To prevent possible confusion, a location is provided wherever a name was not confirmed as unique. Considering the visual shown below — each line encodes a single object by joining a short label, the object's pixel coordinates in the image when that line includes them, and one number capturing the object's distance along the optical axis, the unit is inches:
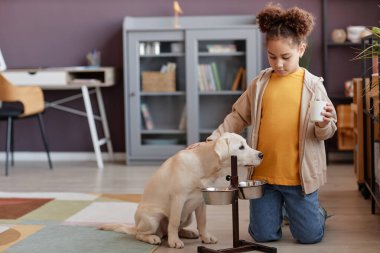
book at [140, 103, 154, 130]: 218.9
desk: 209.9
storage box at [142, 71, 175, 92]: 216.7
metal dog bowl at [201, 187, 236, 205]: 102.4
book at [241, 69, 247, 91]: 212.8
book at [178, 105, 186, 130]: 217.9
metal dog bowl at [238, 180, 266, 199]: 104.8
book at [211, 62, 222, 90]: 215.8
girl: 110.7
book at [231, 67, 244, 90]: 213.9
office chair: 199.6
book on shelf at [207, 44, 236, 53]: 213.3
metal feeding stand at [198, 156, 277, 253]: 103.8
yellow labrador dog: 106.8
